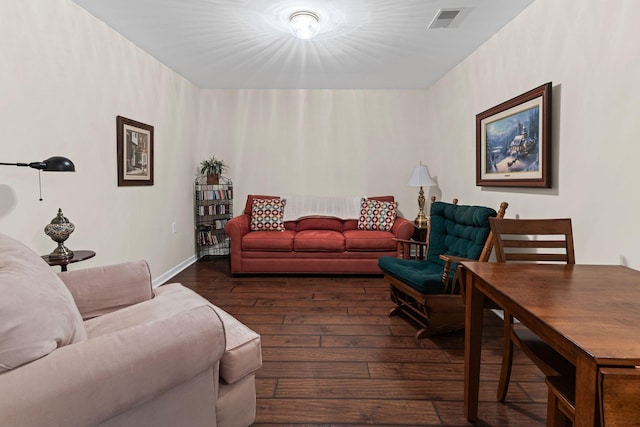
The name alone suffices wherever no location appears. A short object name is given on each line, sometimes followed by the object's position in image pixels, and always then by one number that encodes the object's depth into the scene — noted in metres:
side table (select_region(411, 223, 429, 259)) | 3.93
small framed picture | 3.03
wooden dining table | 0.83
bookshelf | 4.77
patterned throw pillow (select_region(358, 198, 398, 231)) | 4.37
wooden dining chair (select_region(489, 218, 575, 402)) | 1.72
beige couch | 0.85
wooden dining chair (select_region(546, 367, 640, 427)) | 0.76
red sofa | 3.99
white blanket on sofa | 4.61
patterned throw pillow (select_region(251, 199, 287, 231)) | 4.36
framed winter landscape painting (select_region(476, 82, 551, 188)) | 2.31
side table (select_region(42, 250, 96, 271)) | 2.05
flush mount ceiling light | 2.62
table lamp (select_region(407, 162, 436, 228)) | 4.23
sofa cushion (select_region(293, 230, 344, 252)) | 4.00
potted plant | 4.75
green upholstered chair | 2.42
